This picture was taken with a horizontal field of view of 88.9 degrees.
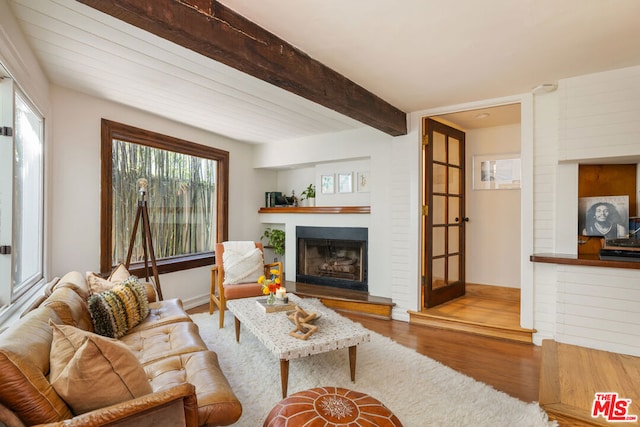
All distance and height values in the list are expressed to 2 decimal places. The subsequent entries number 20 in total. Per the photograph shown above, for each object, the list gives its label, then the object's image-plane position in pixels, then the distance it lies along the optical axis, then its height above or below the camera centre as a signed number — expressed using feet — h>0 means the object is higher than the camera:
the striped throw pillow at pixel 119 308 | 6.80 -2.12
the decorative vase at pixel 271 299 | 9.33 -2.48
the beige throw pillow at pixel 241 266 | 11.95 -2.01
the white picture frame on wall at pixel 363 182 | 14.75 +1.39
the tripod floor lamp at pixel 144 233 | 10.89 -0.70
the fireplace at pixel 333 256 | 14.37 -2.08
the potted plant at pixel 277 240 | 17.15 -1.46
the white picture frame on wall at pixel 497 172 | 14.56 +1.89
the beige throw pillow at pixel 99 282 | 7.65 -1.75
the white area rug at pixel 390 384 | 6.32 -3.93
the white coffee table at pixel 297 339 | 6.88 -2.79
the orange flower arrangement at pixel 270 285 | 9.34 -2.12
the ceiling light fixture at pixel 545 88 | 9.45 +3.67
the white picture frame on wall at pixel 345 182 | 15.20 +1.44
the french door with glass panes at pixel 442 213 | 12.32 +0.00
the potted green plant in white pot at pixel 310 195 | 16.74 +0.92
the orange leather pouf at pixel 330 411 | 4.50 -2.88
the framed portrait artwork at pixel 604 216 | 9.50 -0.08
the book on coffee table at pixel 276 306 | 9.09 -2.66
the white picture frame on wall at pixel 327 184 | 15.78 +1.39
